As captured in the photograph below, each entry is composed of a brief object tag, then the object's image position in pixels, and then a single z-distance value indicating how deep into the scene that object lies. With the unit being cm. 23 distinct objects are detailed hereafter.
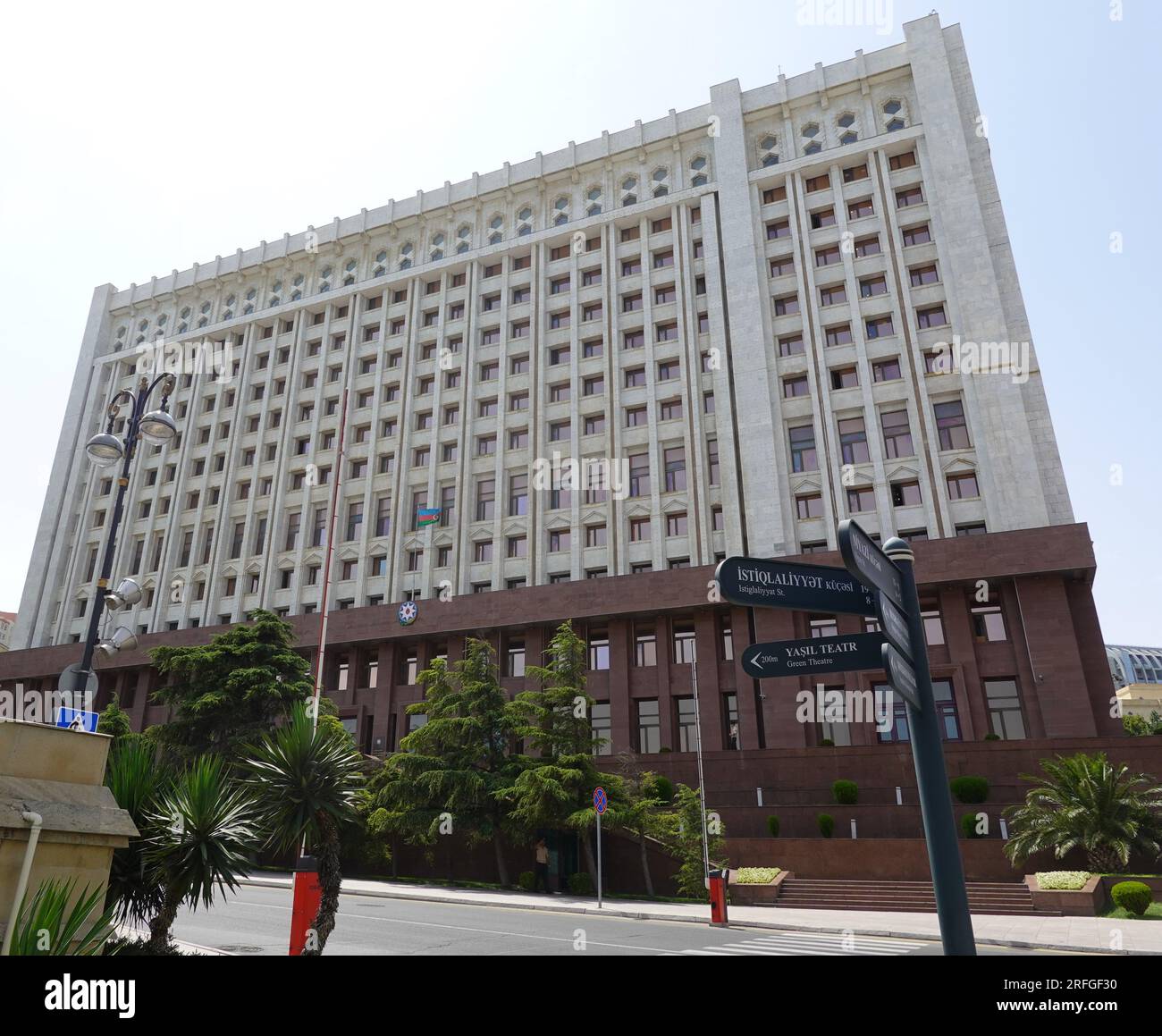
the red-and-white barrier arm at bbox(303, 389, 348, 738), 3000
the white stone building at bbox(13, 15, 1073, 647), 3953
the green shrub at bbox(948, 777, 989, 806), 2842
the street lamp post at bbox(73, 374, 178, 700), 1232
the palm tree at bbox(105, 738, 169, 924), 863
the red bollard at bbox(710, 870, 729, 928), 1930
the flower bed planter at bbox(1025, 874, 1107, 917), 2089
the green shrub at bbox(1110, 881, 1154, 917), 1973
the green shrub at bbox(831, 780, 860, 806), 3023
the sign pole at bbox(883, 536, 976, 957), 495
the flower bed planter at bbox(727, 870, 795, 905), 2406
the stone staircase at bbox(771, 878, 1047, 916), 2227
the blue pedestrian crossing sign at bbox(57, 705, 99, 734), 752
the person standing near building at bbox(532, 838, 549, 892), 2819
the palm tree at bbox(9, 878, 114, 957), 472
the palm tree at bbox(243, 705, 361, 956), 1077
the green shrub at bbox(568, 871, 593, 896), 2745
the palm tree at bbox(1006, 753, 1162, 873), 2253
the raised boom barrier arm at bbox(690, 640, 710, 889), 2381
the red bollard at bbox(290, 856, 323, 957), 973
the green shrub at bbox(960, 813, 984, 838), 2678
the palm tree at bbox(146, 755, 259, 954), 866
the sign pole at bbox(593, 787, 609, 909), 2402
